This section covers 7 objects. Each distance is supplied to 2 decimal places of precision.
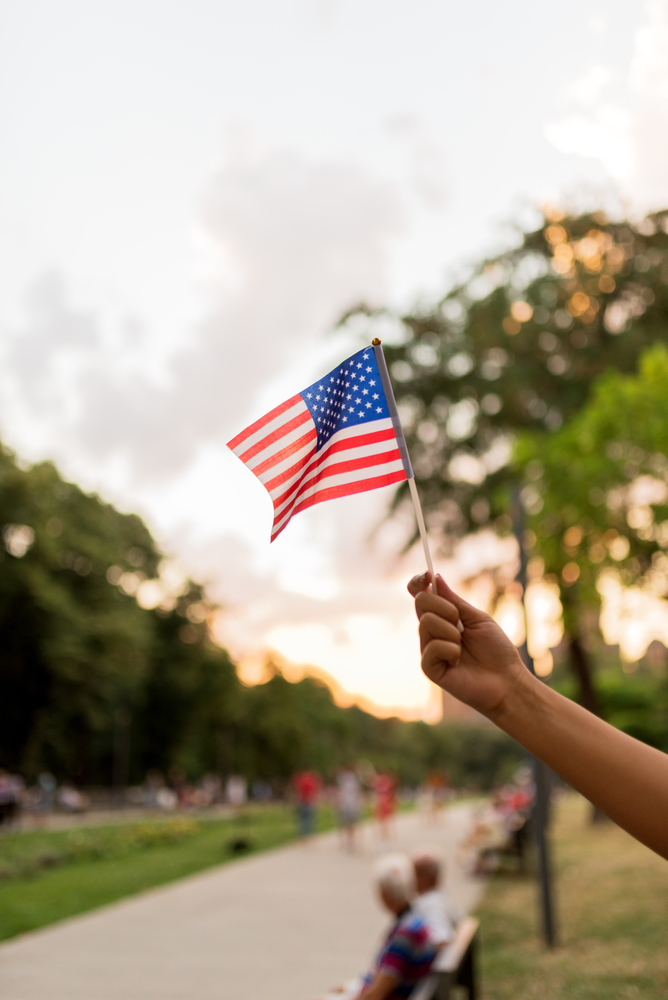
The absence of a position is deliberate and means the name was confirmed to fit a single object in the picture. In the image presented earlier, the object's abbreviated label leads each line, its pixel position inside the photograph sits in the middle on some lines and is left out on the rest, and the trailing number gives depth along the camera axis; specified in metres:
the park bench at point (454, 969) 4.58
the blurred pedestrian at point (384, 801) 21.02
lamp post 9.48
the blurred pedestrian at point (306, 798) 21.81
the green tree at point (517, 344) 18.19
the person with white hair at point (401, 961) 4.70
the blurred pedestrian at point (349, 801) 21.27
